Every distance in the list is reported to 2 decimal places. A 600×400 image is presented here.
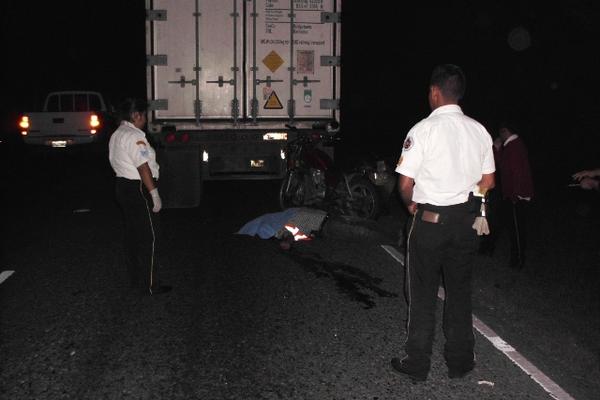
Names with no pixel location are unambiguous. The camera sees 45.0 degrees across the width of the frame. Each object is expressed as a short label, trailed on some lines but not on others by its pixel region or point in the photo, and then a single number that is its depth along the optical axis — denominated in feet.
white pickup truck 73.20
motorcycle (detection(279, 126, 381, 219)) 37.11
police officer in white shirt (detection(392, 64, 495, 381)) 15.06
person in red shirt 26.18
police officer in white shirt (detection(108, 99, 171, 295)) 21.26
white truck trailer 38.78
